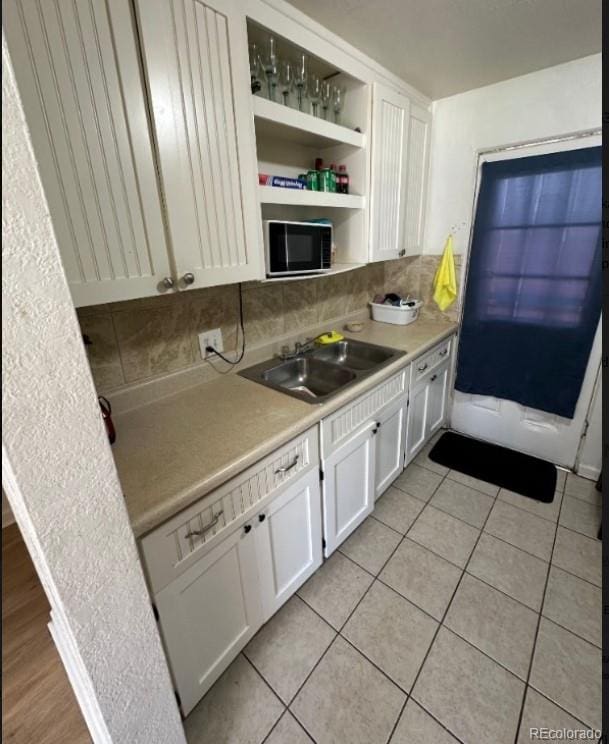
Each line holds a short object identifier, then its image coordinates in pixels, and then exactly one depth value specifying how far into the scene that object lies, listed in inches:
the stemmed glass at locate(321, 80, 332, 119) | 62.4
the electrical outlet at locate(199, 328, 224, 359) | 60.3
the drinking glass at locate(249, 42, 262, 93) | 51.5
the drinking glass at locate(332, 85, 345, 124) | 64.5
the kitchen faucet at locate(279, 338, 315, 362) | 71.1
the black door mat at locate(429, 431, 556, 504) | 83.3
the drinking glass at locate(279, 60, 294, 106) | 55.9
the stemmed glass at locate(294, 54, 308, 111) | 56.2
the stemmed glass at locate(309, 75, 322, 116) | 60.9
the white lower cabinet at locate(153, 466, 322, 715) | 40.1
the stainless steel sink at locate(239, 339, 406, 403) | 65.3
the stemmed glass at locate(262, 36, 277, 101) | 52.0
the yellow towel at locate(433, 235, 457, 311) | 89.4
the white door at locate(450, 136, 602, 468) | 77.5
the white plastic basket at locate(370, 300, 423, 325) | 91.0
